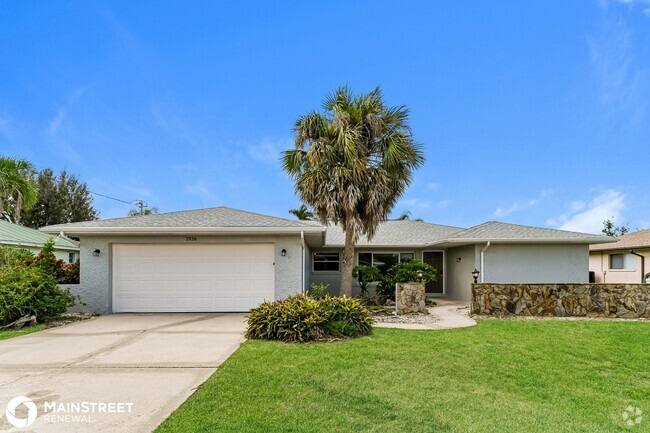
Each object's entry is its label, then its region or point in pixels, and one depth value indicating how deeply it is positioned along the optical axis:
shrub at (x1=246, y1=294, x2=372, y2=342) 7.52
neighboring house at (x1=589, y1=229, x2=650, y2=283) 18.26
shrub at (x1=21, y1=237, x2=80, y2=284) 10.98
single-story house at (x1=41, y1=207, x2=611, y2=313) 11.05
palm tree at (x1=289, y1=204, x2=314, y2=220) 27.08
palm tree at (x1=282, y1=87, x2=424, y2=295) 11.45
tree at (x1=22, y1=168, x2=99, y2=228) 28.11
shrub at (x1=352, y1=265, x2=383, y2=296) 13.62
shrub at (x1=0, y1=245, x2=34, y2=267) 11.19
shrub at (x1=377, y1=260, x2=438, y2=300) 12.80
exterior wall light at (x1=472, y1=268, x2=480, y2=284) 12.34
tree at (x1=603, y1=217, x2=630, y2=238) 33.88
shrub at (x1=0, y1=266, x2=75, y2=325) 9.30
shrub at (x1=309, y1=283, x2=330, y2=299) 10.14
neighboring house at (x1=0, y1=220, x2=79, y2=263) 15.77
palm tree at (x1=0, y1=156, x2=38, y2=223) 17.59
